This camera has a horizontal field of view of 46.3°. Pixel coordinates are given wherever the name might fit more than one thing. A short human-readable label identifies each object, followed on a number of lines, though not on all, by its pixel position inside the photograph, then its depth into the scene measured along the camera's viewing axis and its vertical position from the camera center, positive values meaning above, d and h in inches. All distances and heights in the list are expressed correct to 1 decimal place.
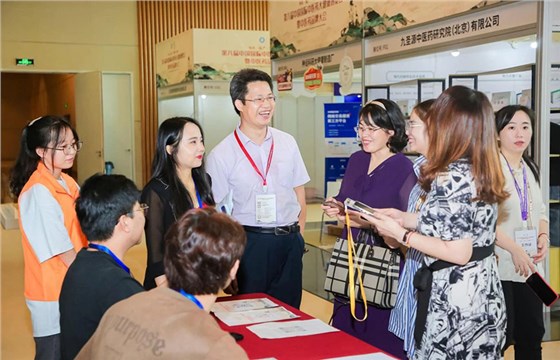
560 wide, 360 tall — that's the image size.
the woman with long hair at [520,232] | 126.5 -19.9
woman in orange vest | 111.0 -16.8
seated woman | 55.5 -15.3
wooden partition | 555.8 +100.4
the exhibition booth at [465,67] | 158.1 +20.9
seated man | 77.3 -14.9
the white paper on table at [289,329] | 91.0 -27.5
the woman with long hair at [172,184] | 115.3 -8.7
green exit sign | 518.6 +61.8
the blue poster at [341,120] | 272.9 +6.8
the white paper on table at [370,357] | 81.2 -27.6
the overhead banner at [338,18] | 185.2 +39.2
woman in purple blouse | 128.0 -9.2
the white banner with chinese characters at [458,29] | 156.8 +28.3
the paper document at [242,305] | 105.7 -27.8
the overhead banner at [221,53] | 388.5 +50.7
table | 82.6 -27.5
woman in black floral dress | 91.3 -14.0
